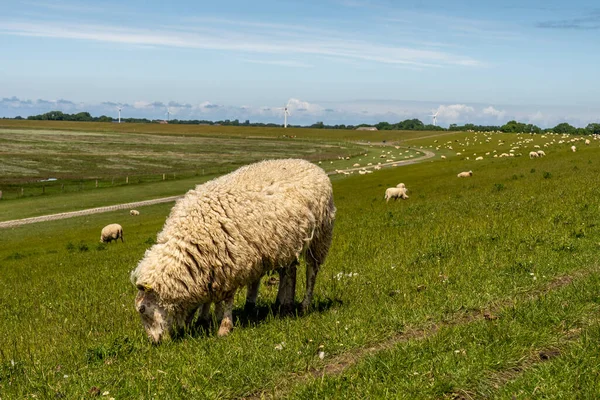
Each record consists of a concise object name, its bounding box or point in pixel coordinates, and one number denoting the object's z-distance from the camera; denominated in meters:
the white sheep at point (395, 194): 40.34
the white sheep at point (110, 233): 35.66
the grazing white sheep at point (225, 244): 9.02
